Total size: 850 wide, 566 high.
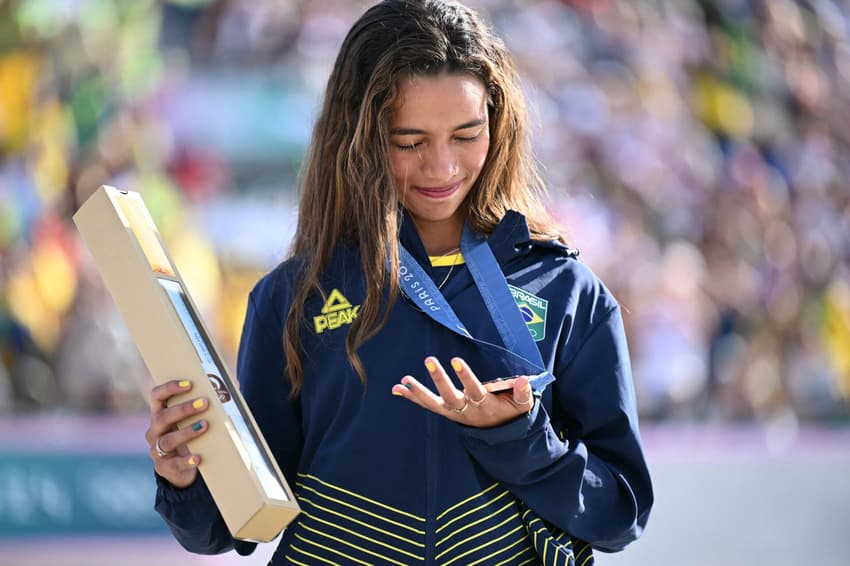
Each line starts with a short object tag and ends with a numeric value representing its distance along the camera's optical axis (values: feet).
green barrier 32.17
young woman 13.43
